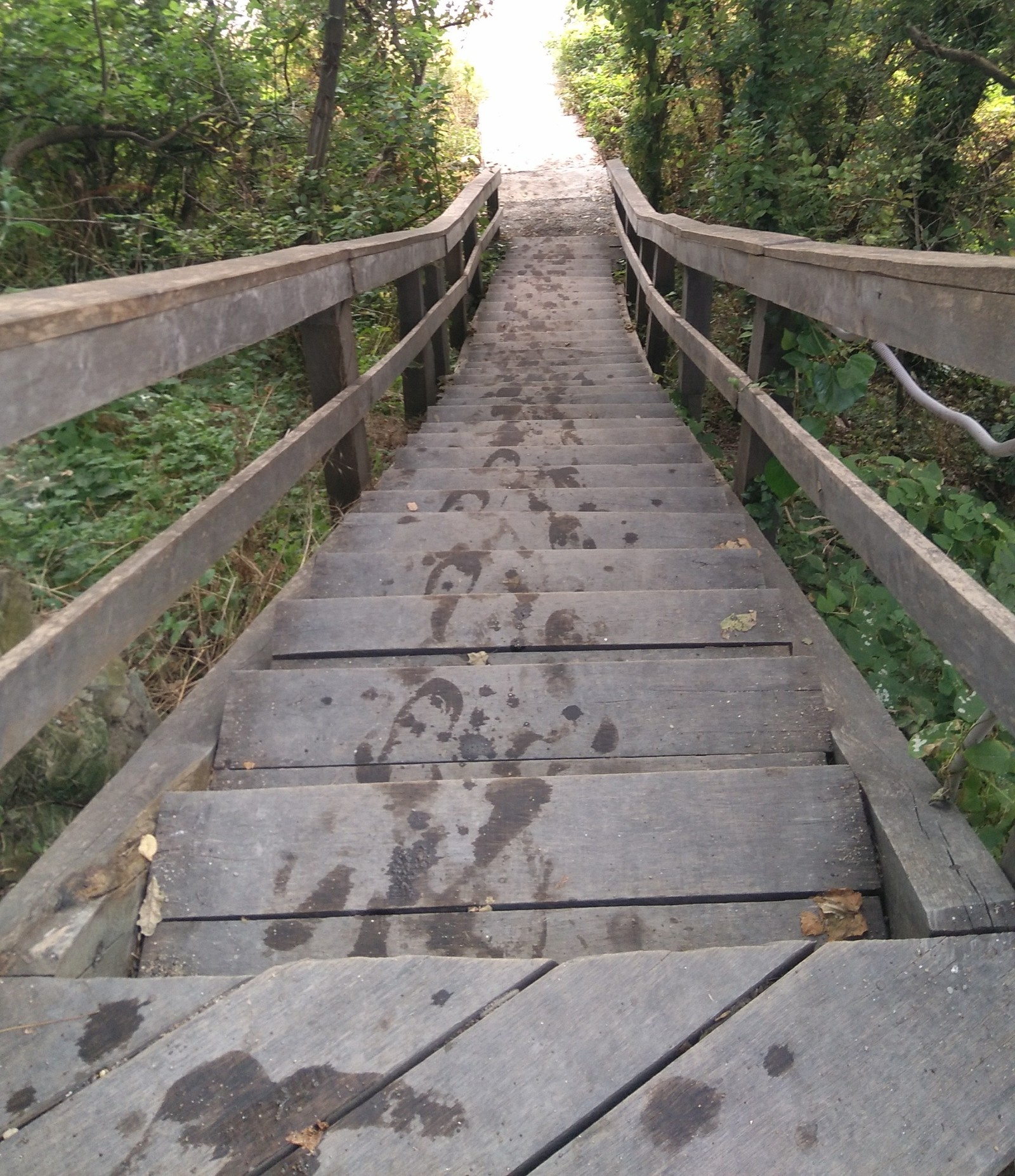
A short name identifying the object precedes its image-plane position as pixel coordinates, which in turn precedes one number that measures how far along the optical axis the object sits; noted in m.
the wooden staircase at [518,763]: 1.38
